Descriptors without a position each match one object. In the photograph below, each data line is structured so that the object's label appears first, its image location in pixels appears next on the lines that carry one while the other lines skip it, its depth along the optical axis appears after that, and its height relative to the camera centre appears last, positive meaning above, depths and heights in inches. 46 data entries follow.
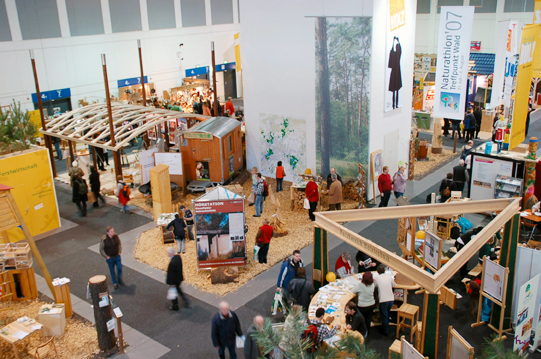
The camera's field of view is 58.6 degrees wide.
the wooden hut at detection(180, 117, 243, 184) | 597.9 -114.3
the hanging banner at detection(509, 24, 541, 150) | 437.7 -30.2
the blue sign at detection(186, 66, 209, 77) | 1132.2 -30.0
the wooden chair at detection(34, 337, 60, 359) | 316.8 -187.3
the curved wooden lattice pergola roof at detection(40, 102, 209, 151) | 592.4 -78.4
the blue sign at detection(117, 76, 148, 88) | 973.8 -42.9
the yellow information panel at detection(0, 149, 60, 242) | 481.4 -124.8
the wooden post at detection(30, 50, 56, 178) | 659.1 -85.9
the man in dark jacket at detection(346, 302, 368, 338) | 310.2 -166.5
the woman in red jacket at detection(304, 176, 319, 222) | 506.0 -142.2
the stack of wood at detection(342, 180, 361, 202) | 565.6 -158.4
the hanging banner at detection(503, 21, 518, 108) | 482.3 -9.7
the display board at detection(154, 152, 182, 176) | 583.2 -118.9
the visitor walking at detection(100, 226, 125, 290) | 392.5 -149.3
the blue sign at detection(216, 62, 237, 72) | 1188.1 -23.2
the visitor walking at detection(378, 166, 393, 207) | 514.6 -139.7
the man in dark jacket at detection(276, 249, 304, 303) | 348.8 -152.0
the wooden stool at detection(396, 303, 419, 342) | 323.0 -173.3
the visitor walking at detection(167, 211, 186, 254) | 443.5 -152.3
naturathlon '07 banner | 458.8 -11.1
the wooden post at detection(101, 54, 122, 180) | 575.5 -85.1
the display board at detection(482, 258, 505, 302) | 325.7 -154.4
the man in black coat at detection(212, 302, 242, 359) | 290.2 -160.4
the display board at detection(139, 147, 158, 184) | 573.3 -120.2
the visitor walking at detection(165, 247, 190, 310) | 360.5 -155.7
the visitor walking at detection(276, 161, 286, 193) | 589.3 -144.2
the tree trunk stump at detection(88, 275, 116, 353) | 321.4 -164.0
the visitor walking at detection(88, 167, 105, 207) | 566.6 -141.3
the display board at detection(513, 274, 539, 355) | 294.8 -160.4
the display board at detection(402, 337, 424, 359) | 232.7 -143.5
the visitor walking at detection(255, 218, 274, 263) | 419.5 -155.9
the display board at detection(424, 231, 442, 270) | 345.5 -142.8
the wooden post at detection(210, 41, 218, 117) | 666.6 -48.9
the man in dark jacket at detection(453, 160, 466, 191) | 559.8 -141.5
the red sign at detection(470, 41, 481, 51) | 1127.6 +7.3
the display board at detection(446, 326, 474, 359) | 248.8 -154.5
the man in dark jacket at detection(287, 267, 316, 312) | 332.2 -158.8
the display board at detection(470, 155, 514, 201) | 518.3 -132.8
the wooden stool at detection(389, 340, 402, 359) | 274.3 -166.5
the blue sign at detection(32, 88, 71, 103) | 844.9 -55.0
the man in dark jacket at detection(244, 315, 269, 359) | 279.7 -165.5
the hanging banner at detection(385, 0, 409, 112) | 541.3 -1.9
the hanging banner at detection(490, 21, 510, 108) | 475.5 -16.3
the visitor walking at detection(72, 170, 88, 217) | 546.0 -143.9
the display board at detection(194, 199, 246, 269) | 406.0 -146.8
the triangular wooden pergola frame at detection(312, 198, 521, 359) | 239.0 -105.9
